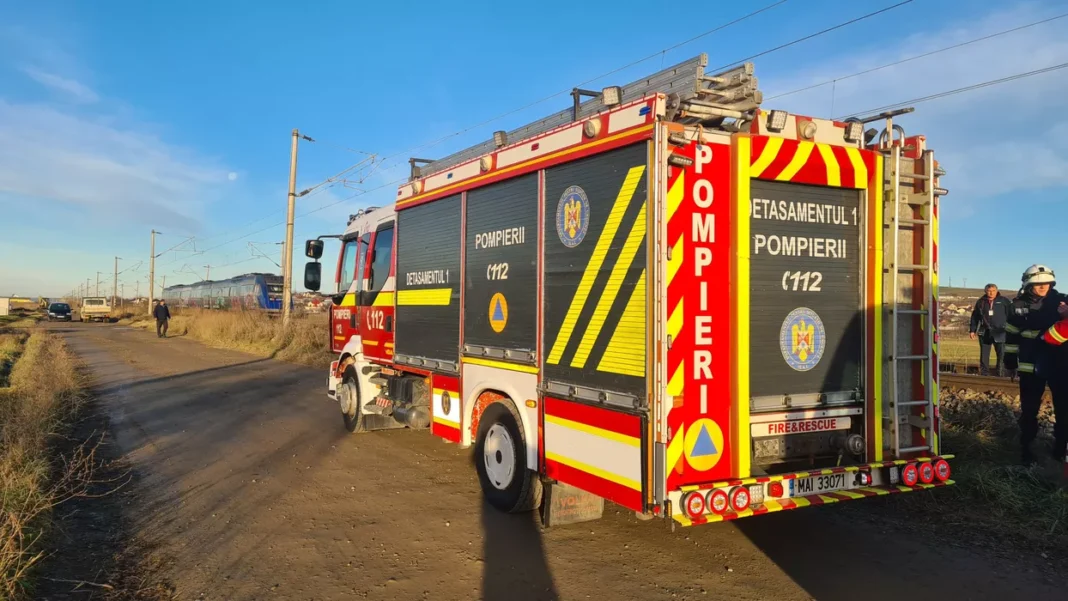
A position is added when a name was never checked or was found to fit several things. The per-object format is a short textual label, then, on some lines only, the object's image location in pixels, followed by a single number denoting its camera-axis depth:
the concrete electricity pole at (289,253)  23.69
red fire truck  3.97
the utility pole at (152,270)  56.46
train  43.56
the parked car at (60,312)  56.53
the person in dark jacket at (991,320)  9.14
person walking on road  29.86
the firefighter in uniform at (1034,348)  5.89
